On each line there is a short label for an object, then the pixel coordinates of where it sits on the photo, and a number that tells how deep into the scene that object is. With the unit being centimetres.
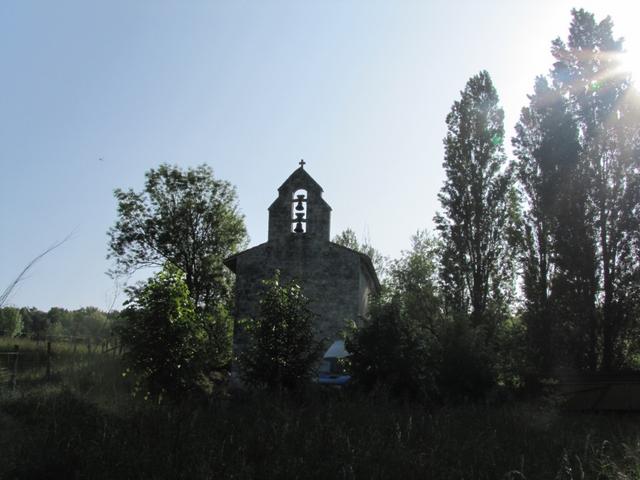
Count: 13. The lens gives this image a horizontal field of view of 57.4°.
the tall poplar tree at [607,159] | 2025
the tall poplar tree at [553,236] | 2050
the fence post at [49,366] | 1817
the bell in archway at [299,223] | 2262
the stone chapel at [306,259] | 2220
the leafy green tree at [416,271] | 4356
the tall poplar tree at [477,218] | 2444
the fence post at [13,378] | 1455
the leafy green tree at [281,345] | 1227
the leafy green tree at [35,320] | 6702
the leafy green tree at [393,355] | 1309
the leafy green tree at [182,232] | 3356
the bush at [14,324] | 5238
